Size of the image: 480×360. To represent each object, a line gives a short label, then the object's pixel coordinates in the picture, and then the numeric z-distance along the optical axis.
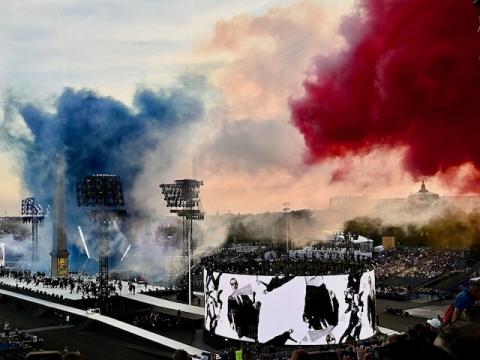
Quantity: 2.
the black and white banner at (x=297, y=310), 32.16
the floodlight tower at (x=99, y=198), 50.53
